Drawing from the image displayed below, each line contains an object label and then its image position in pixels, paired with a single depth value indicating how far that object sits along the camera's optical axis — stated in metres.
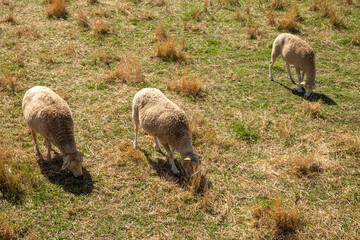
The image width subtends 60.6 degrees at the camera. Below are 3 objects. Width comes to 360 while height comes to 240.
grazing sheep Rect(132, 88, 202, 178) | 5.94
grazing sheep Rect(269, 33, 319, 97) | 8.73
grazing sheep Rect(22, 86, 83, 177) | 5.80
